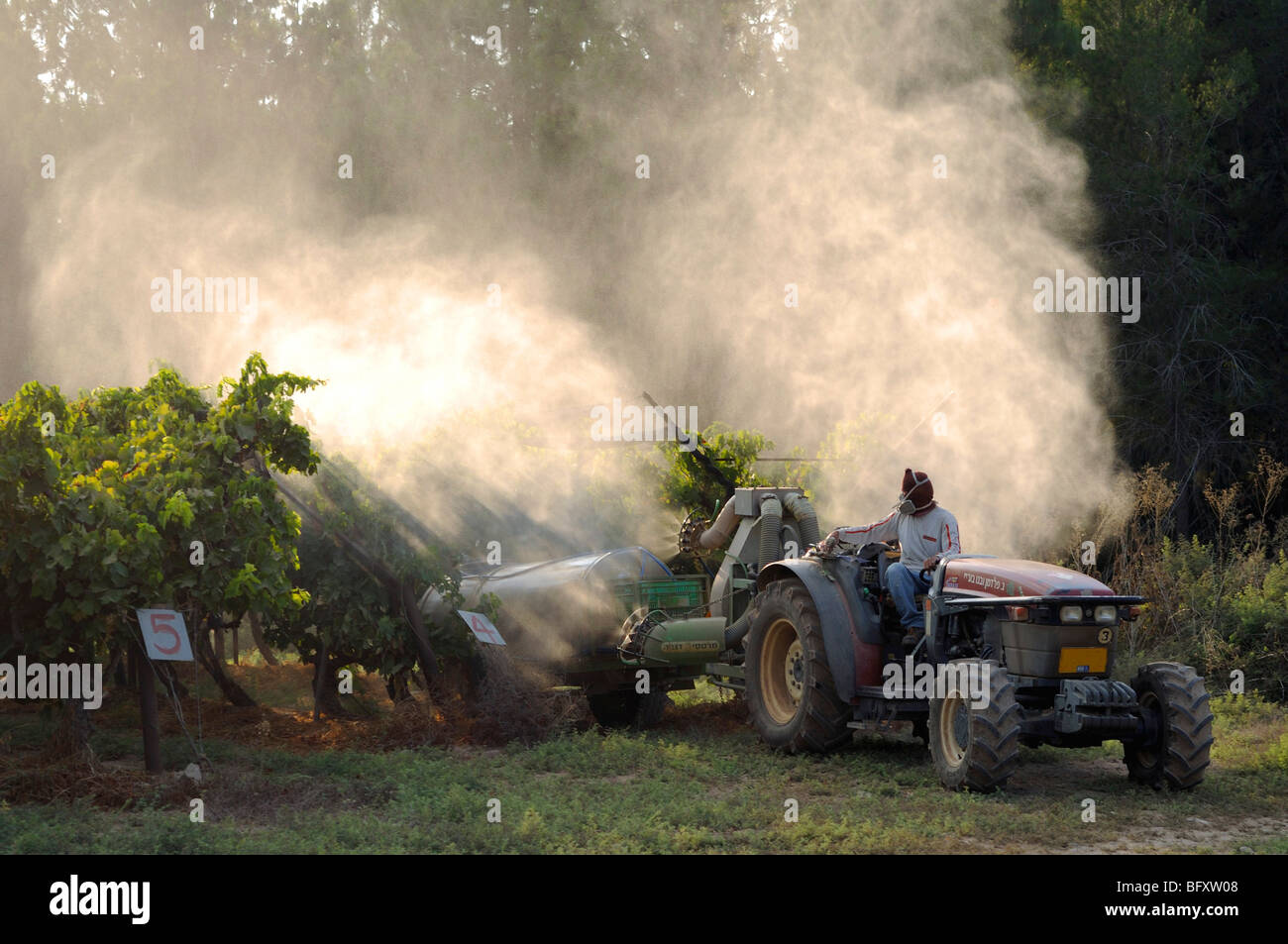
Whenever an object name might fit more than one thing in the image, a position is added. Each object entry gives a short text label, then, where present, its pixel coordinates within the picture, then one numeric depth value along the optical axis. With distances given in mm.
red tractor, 17844
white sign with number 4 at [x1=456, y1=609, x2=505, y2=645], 23219
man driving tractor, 20641
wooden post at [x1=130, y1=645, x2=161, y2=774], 19984
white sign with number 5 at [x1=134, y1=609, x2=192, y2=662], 18609
